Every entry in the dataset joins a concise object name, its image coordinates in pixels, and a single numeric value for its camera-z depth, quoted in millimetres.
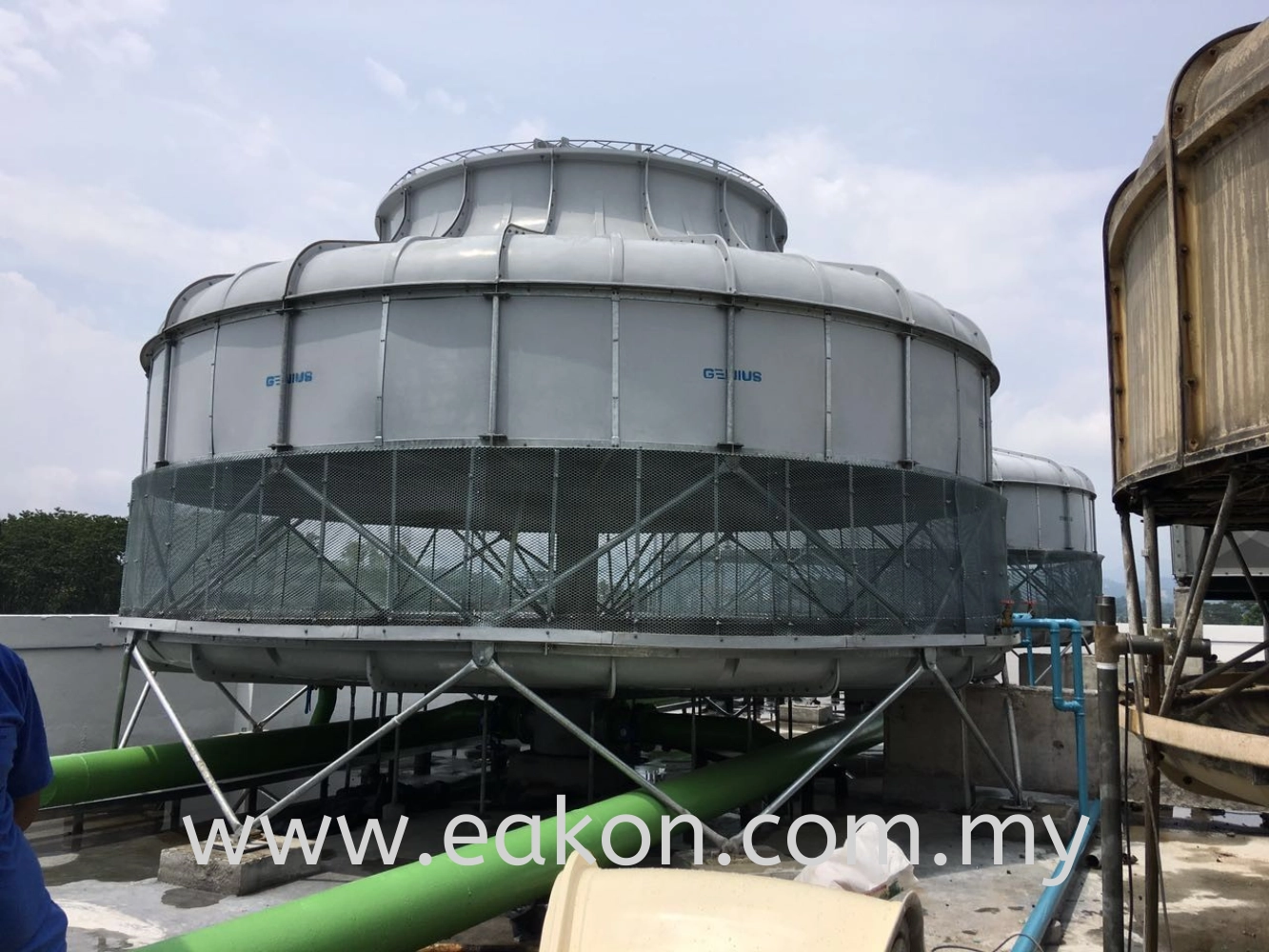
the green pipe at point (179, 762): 12812
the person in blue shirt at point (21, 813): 3365
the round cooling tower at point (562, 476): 11820
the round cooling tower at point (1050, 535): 30578
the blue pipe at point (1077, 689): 14289
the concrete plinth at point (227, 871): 10586
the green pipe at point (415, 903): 6734
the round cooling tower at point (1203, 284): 6363
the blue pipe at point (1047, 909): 8453
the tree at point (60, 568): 51094
